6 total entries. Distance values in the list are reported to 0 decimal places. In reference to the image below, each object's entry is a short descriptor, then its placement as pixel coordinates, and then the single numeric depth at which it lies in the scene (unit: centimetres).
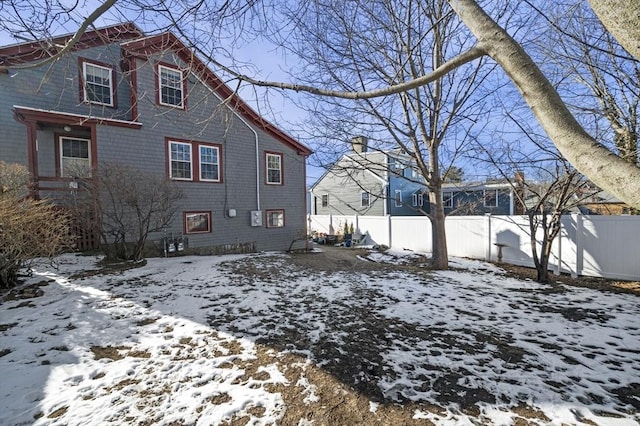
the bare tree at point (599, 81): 567
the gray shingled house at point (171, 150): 863
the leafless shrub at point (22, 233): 460
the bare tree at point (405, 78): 619
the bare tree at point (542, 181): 609
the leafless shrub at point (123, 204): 739
